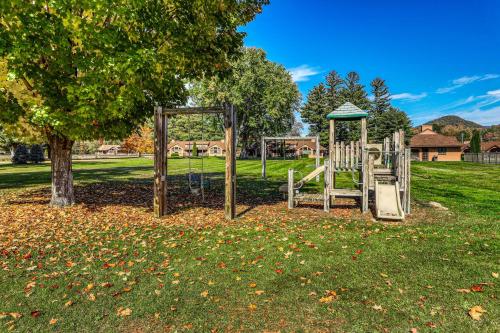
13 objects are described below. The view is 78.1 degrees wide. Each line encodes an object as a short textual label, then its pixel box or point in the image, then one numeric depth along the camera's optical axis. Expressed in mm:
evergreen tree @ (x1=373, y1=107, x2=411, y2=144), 70419
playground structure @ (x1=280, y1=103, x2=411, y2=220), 10703
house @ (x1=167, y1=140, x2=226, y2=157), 101188
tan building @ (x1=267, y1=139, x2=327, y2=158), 83062
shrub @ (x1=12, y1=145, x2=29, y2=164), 47062
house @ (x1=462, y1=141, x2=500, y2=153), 81119
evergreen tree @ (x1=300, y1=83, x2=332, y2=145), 75312
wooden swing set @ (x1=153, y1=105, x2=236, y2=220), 9859
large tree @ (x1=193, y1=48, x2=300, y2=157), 51594
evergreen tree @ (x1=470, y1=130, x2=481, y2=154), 62469
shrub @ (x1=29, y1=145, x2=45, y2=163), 49062
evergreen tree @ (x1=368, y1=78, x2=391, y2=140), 80562
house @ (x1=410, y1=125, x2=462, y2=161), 65000
